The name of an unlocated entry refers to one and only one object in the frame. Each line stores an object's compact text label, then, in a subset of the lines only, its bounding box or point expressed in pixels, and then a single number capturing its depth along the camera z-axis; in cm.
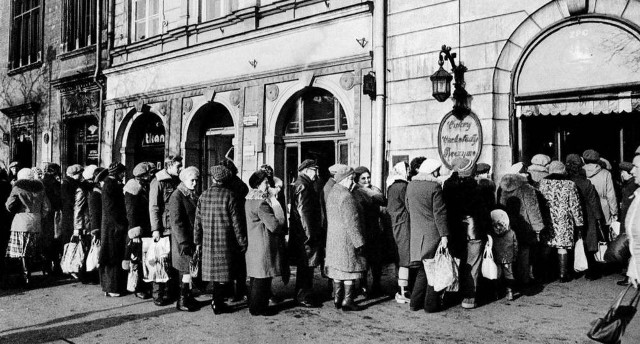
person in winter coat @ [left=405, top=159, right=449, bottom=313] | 596
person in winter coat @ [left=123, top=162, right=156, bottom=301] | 692
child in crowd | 658
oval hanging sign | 909
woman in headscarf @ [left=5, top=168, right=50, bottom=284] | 812
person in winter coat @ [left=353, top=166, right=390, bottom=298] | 677
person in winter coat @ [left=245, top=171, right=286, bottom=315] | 608
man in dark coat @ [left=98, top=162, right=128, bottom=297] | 716
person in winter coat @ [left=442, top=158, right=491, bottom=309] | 621
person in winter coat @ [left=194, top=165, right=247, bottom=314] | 610
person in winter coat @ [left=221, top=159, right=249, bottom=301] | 624
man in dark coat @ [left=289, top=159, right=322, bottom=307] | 667
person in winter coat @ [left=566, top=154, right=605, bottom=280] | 765
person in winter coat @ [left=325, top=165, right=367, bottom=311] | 614
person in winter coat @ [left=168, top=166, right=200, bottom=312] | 633
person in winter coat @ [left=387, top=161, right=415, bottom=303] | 656
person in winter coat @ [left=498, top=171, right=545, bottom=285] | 706
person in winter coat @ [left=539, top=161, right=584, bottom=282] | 734
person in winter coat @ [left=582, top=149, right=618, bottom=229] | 792
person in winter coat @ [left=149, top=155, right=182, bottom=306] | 666
